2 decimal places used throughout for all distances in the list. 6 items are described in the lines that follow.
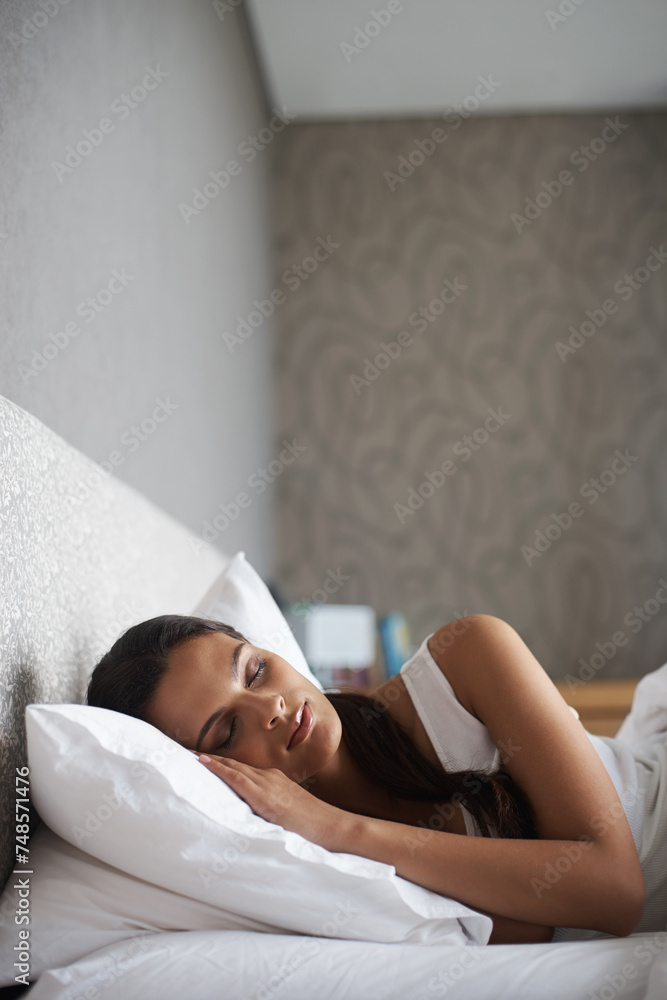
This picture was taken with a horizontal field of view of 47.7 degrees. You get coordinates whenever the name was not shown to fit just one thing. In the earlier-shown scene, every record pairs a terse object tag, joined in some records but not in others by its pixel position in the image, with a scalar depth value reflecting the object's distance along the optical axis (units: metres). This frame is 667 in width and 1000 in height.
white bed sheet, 0.72
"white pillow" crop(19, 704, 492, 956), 0.77
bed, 0.72
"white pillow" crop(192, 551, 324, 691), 1.23
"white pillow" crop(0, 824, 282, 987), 0.75
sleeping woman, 0.84
